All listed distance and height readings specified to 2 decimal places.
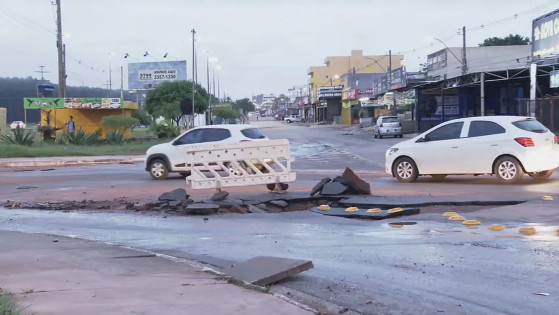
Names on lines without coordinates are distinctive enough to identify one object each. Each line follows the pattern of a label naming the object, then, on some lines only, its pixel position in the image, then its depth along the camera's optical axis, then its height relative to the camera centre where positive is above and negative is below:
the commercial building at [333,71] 120.94 +13.86
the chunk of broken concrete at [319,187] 12.80 -1.09
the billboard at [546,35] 33.75 +5.27
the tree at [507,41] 84.94 +12.32
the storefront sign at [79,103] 46.94 +2.43
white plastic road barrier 13.06 -0.61
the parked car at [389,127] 50.25 +0.41
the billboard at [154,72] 79.25 +7.86
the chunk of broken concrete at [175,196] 12.62 -1.22
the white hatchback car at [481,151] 14.93 -0.47
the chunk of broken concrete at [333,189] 12.68 -1.12
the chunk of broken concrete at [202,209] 11.77 -1.38
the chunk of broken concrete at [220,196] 12.46 -1.22
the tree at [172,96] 68.06 +4.26
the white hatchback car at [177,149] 18.84 -0.44
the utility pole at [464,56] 51.49 +6.28
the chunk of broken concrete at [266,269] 6.48 -1.44
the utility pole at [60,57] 43.31 +5.43
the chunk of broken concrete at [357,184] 12.87 -1.04
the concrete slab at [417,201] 11.80 -1.32
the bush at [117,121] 42.62 +0.95
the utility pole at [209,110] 67.91 +2.56
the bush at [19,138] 35.94 -0.10
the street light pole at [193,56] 51.58 +6.52
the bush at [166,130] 44.34 +0.33
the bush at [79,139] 39.06 -0.19
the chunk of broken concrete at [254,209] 12.01 -1.44
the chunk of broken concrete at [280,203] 12.25 -1.34
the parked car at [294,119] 142.68 +3.27
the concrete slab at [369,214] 10.97 -1.43
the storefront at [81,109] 47.09 +2.01
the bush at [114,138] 40.12 -0.17
